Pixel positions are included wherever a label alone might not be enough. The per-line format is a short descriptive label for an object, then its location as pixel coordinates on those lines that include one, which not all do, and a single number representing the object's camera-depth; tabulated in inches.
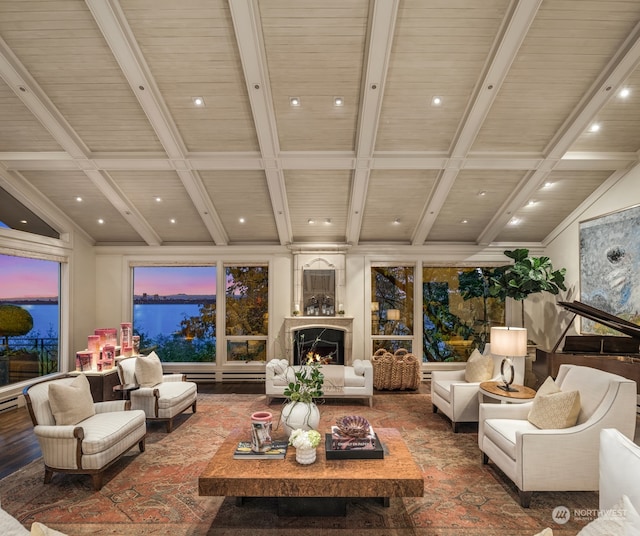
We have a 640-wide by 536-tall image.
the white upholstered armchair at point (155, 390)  179.0
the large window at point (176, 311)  301.3
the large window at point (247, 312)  292.4
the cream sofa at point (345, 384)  219.3
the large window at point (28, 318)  215.6
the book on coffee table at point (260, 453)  110.7
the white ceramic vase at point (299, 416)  120.2
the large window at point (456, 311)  297.1
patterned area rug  105.7
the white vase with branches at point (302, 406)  120.3
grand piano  173.9
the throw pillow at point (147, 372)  189.2
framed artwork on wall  202.2
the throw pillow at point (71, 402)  134.4
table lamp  164.4
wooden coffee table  98.5
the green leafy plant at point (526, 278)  247.1
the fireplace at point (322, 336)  275.9
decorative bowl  116.0
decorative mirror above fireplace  287.4
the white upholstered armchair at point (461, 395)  179.2
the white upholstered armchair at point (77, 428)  126.2
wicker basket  254.2
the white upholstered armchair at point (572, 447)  115.0
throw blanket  219.6
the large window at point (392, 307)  294.4
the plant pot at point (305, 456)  106.0
